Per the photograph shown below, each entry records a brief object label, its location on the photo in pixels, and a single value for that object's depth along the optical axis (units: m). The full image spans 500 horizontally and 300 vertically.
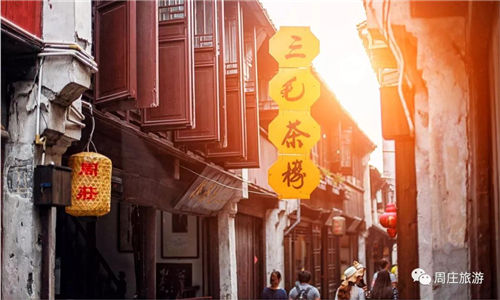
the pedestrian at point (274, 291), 12.41
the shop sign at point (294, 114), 13.92
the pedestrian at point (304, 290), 11.39
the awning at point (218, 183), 13.72
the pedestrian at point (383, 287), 11.05
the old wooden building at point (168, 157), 8.11
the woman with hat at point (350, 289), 11.05
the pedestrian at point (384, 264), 12.27
